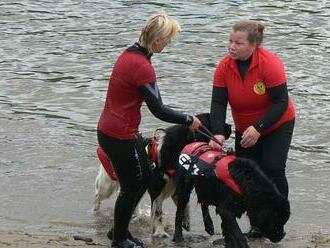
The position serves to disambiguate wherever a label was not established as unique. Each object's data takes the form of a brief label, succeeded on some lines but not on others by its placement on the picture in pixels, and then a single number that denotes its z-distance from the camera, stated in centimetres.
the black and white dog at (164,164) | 1319
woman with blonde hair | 1134
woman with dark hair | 1211
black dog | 1155
